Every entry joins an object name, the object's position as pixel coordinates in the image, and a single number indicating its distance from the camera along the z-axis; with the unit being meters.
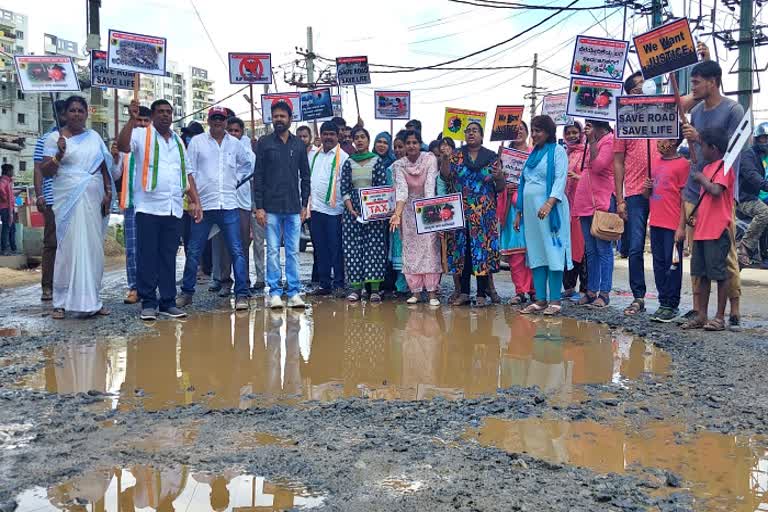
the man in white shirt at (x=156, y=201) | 6.40
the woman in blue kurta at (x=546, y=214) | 6.54
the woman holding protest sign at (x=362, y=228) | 7.60
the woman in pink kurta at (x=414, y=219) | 7.29
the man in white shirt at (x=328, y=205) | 7.95
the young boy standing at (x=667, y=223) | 6.26
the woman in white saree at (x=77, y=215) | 6.41
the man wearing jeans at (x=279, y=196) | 7.19
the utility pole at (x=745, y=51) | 15.77
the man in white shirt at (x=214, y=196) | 7.30
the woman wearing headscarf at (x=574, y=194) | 7.68
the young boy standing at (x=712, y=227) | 5.53
